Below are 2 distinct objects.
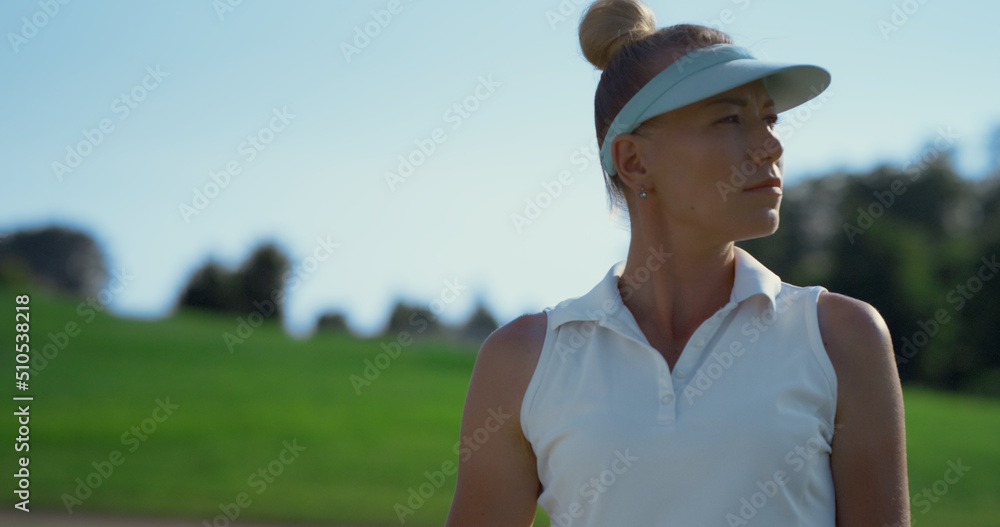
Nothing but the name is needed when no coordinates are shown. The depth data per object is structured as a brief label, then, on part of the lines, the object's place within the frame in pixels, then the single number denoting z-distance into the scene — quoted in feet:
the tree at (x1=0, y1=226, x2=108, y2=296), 140.61
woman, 15.25
